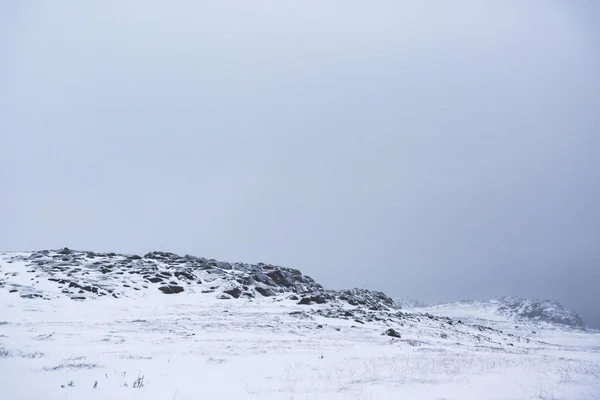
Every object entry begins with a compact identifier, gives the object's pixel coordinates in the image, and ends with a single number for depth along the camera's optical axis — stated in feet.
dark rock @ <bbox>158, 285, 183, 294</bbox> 108.47
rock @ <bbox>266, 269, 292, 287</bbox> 141.90
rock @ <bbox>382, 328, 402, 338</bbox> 78.38
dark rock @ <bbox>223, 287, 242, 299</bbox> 114.01
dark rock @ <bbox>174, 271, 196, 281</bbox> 123.54
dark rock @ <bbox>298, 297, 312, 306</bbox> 113.60
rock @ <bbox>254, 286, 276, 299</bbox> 122.65
